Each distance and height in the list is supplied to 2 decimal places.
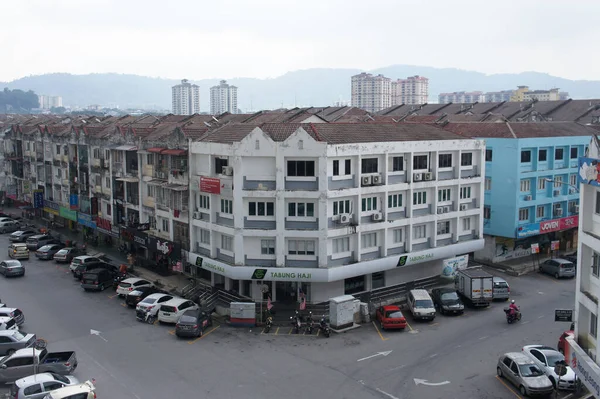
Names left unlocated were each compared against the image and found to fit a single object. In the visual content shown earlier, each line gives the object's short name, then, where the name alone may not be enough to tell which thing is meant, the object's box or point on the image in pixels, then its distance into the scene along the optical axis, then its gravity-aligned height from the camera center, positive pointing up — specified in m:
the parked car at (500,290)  36.25 -10.03
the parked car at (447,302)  33.62 -10.07
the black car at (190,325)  30.08 -10.07
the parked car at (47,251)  48.91 -10.39
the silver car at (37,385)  21.88 -9.68
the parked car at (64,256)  47.44 -10.40
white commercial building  33.19 -4.76
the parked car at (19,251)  48.59 -10.26
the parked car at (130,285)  37.53 -10.16
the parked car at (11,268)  42.78 -10.26
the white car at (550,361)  23.36 -9.72
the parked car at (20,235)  54.81 -10.22
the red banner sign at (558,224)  45.94 -7.80
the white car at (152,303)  33.22 -9.99
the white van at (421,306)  32.53 -9.95
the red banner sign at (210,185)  34.88 -3.56
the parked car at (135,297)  35.62 -10.26
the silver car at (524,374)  22.86 -9.81
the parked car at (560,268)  41.78 -10.03
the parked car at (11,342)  27.31 -9.97
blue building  44.59 -4.61
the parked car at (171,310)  32.22 -10.04
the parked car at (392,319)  31.09 -10.07
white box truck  34.81 -9.53
